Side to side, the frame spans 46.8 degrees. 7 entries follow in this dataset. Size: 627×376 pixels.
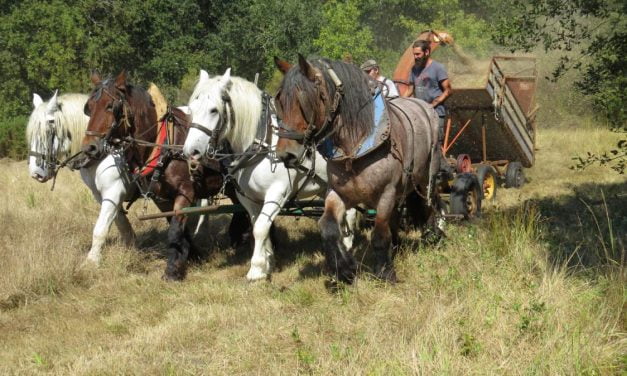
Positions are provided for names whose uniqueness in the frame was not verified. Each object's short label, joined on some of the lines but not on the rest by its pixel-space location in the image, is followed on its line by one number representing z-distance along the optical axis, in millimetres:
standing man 7699
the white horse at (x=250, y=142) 6539
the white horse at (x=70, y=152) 7555
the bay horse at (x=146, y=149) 7258
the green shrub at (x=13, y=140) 19812
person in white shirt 8252
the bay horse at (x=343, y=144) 5598
